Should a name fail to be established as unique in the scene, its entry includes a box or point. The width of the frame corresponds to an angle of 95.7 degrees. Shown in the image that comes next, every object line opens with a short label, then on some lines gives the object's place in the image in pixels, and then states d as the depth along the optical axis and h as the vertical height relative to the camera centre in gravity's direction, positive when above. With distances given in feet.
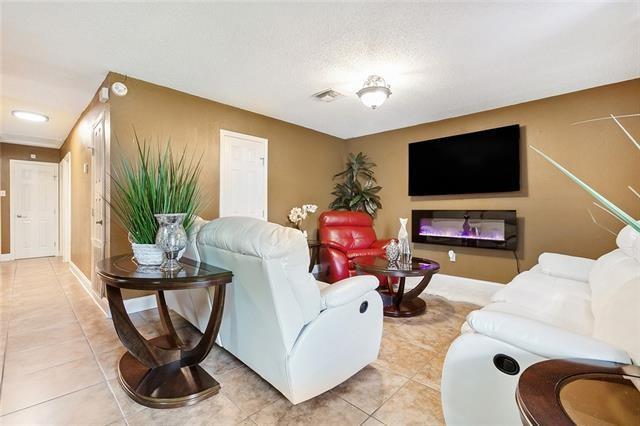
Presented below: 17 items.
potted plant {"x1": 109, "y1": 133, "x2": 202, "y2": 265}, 6.04 +0.18
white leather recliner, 4.75 -1.81
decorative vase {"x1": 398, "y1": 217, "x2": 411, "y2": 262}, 9.73 -1.24
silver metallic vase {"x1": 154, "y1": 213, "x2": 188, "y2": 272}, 5.68 -0.51
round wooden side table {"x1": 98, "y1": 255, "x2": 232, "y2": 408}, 4.95 -2.76
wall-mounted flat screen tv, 12.51 +2.31
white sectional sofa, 3.35 -1.71
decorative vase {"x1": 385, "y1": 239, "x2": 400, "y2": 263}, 9.67 -1.34
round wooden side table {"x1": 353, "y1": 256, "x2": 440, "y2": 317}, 8.80 -2.00
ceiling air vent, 11.25 +4.68
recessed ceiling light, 13.56 +4.66
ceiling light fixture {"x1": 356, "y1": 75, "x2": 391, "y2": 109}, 9.54 +4.01
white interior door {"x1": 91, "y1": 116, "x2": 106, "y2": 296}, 10.44 +0.43
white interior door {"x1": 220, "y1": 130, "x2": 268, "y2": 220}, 12.79 +1.73
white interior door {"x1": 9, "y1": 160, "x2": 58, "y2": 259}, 19.56 +0.29
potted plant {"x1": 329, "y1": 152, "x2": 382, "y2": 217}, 16.97 +1.38
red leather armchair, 11.73 -1.41
